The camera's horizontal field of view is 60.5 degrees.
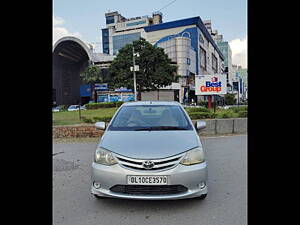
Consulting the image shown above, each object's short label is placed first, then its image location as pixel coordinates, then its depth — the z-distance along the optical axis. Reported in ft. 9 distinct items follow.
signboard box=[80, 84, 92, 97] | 191.90
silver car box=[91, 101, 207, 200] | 10.14
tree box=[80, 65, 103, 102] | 183.21
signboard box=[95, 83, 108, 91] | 181.08
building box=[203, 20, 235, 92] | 403.17
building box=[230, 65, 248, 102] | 372.72
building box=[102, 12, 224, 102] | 198.08
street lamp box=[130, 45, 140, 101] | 102.17
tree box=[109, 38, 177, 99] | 122.83
